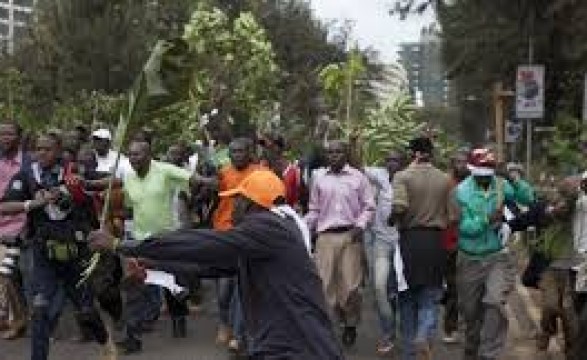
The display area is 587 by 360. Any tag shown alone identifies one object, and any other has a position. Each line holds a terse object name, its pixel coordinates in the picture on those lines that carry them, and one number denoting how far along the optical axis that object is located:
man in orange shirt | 10.13
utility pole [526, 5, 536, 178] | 26.73
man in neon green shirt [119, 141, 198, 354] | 10.43
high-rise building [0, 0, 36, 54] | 99.39
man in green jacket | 9.45
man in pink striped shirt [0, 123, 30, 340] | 10.68
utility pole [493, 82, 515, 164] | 18.25
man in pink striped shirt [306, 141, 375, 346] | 10.62
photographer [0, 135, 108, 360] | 8.76
